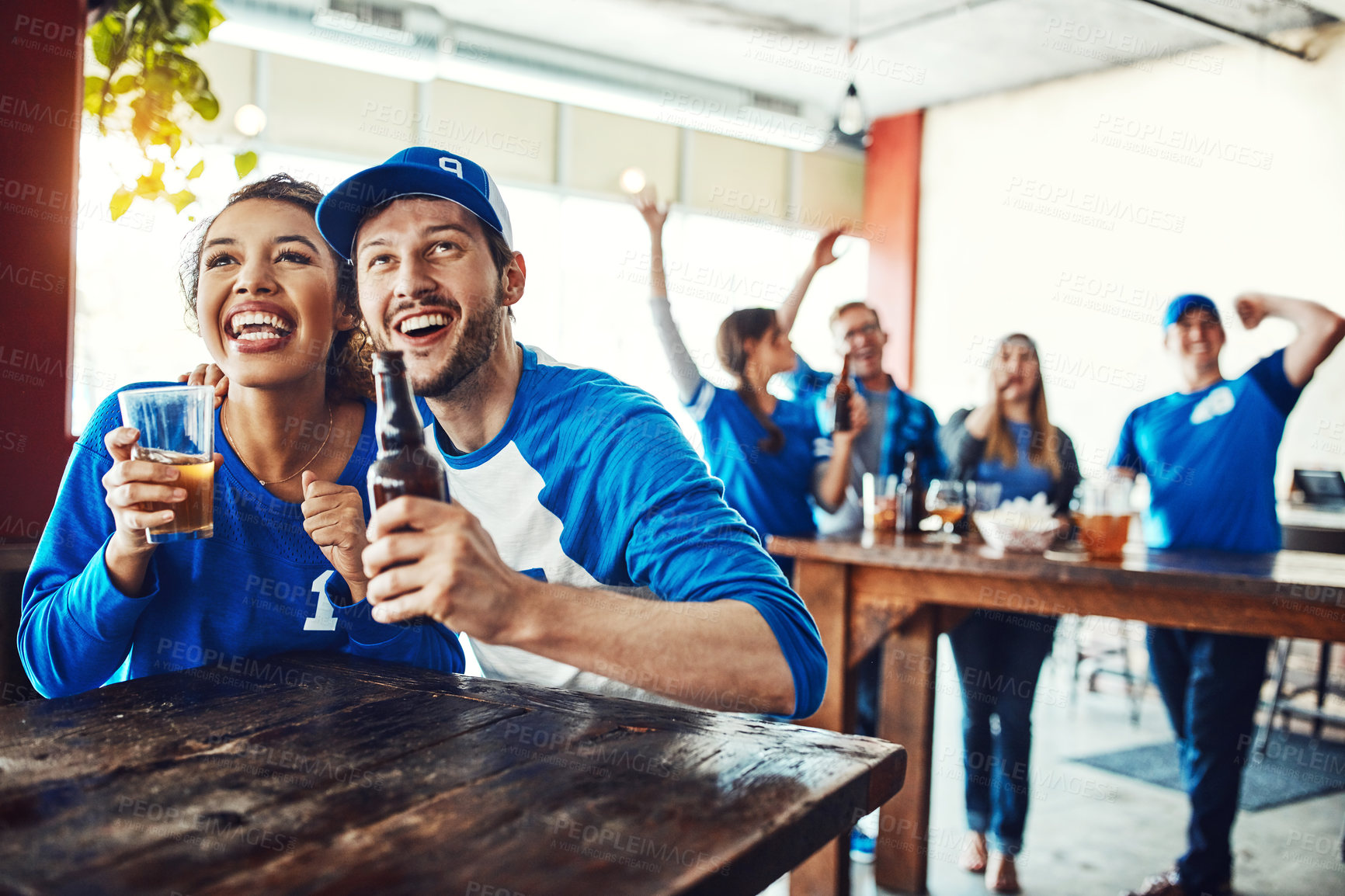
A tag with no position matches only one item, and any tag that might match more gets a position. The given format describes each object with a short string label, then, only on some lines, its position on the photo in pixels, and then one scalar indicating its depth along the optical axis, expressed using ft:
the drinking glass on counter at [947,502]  10.03
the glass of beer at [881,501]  11.02
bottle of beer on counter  10.82
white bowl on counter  8.69
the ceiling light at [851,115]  15.47
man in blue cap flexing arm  8.94
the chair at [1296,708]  13.36
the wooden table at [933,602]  7.16
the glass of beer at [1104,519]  8.41
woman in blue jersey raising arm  10.22
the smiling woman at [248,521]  4.82
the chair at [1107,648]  15.52
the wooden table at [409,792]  2.41
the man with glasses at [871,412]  11.26
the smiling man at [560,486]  3.85
